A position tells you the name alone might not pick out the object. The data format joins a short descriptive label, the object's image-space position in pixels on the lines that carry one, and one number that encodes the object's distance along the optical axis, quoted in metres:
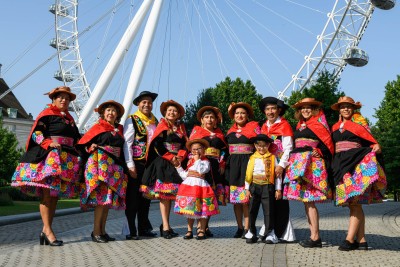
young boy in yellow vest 8.80
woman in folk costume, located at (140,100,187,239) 9.24
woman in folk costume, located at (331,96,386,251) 7.79
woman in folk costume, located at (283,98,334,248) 8.22
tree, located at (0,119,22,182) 38.88
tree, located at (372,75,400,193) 27.22
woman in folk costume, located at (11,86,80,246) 8.27
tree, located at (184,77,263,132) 53.96
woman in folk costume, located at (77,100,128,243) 8.61
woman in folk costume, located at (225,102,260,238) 9.30
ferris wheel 19.34
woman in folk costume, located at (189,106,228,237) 9.56
